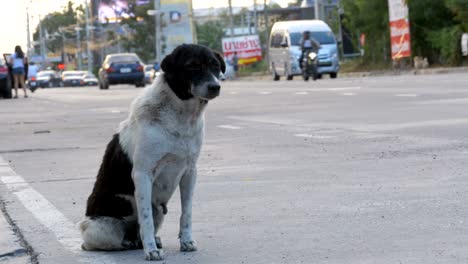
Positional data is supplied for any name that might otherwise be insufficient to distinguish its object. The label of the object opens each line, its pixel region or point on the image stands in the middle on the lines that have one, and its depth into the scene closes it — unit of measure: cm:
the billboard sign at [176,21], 13275
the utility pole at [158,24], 10906
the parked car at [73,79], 10294
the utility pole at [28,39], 18372
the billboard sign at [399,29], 4745
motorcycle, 4469
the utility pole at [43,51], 18340
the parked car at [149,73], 7856
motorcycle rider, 4566
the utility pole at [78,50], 16950
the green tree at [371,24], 5225
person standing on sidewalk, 4231
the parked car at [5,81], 4150
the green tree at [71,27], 18769
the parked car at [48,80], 10169
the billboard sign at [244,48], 8212
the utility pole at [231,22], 9362
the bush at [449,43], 4509
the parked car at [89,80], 10044
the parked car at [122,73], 5562
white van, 4791
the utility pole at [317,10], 7038
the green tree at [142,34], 12812
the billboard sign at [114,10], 13450
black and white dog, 607
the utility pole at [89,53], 14394
